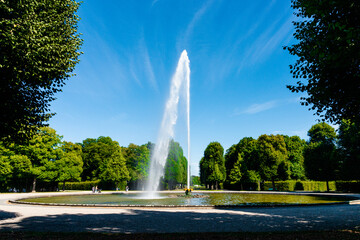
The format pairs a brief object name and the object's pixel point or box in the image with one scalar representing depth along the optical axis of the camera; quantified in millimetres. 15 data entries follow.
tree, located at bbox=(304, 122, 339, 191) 44094
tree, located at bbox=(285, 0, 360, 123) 9203
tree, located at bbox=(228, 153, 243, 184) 58281
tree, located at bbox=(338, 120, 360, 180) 38328
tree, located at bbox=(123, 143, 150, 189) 62875
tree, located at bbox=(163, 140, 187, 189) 62962
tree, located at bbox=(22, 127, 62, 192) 47656
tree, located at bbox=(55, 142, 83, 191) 51594
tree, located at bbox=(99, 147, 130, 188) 53750
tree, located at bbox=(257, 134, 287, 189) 54312
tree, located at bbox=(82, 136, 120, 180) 71812
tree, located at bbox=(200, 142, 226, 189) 63281
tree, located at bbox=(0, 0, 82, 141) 10367
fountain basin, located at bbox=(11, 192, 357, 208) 17425
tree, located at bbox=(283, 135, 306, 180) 64312
